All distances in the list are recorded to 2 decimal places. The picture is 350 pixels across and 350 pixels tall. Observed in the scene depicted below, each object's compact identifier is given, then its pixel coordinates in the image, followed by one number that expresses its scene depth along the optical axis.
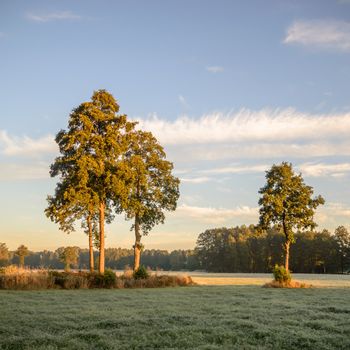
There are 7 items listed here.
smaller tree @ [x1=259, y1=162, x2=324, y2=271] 41.97
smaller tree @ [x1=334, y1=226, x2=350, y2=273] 100.62
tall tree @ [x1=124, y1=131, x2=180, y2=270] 39.78
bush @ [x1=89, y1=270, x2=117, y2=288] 27.61
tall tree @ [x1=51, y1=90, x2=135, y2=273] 31.69
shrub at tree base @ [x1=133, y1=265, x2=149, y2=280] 31.50
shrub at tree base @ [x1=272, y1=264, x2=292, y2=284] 31.33
